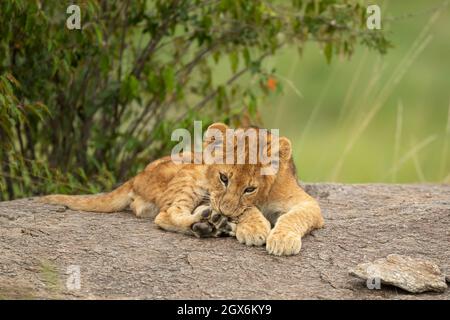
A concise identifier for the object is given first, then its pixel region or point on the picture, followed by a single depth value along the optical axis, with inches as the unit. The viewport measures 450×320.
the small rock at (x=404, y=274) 402.0
